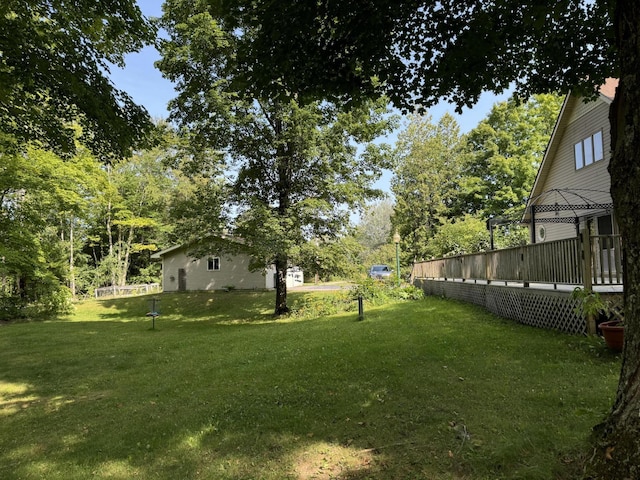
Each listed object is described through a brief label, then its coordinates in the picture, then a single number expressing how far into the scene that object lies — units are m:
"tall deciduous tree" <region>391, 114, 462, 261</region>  32.06
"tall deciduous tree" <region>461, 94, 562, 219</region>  28.52
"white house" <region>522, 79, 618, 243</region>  11.79
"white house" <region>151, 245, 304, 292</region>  28.58
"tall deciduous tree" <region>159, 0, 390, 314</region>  14.45
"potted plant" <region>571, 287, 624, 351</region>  5.38
